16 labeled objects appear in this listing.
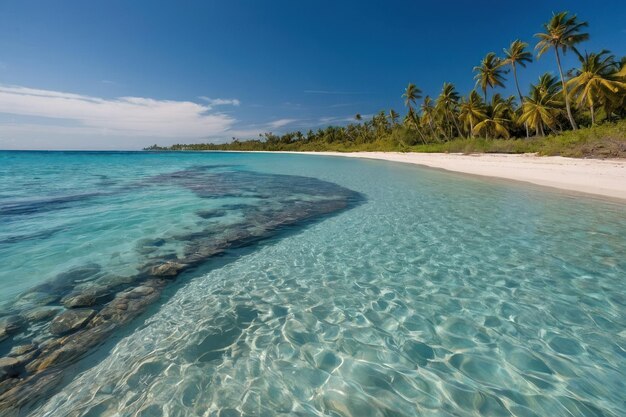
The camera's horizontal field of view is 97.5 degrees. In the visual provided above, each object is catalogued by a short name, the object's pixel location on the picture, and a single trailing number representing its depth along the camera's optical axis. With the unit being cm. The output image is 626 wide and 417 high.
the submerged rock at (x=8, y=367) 285
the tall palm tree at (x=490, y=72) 4134
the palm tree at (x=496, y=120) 4066
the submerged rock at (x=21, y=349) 319
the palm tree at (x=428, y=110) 5272
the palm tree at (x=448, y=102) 4722
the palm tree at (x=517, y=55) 3728
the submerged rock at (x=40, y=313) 385
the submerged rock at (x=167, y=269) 518
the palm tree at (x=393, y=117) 7119
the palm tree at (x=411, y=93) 5434
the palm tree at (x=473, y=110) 4219
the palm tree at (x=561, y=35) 2964
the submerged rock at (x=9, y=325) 351
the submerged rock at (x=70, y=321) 362
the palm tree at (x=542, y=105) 3303
